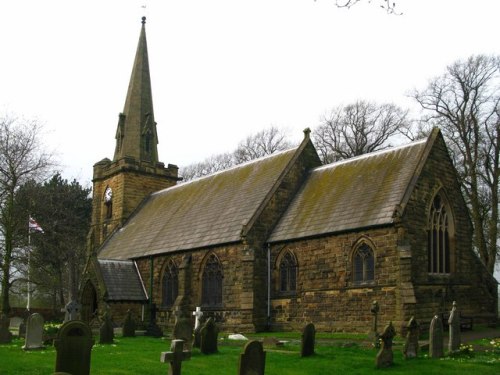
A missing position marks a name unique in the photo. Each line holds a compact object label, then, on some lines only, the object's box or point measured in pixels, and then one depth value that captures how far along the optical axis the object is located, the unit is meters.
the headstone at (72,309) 23.15
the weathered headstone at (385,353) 13.78
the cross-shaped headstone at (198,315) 22.43
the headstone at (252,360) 10.60
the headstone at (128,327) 23.94
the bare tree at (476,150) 32.41
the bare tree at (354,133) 43.16
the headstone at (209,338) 16.42
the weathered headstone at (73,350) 10.73
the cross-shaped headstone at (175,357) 10.91
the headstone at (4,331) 19.61
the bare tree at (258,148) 53.50
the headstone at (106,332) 19.94
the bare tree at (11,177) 30.59
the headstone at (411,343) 15.11
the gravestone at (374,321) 18.46
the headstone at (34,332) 17.05
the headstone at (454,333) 16.20
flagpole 32.24
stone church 21.38
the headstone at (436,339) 15.30
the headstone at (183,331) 16.94
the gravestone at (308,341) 15.59
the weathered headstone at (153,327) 25.67
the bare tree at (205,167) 61.25
